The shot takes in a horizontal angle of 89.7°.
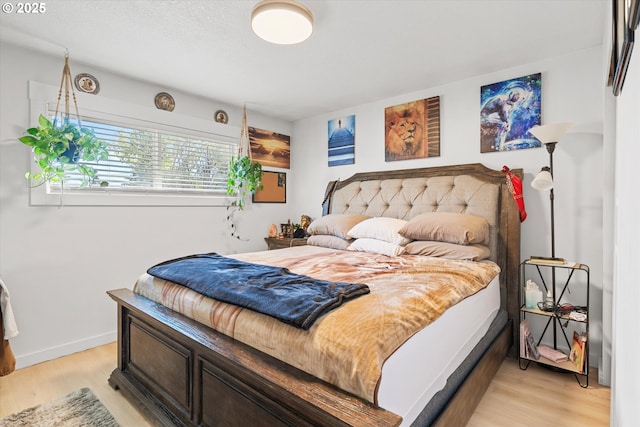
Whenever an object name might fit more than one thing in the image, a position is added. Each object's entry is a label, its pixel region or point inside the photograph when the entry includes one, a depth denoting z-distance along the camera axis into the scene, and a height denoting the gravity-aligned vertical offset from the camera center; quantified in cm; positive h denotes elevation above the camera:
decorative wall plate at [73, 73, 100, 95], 266 +106
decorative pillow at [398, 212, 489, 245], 241 -16
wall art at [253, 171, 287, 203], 404 +25
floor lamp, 221 +43
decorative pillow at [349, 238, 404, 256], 259 -33
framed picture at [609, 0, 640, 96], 76 +47
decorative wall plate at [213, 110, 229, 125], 363 +105
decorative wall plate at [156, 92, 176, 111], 315 +106
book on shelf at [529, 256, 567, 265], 225 -37
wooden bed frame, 99 -70
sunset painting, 398 +78
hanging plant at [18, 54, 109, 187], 232 +47
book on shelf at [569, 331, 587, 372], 210 -95
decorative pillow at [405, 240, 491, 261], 235 -32
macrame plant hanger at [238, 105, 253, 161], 383 +82
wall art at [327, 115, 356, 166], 380 +82
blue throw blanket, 121 -36
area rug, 171 -114
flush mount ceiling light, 166 +101
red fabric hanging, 256 +13
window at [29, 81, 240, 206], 263 +53
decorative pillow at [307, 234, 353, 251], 300 -32
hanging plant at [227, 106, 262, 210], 360 +39
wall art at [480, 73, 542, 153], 263 +80
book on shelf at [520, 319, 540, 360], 229 -99
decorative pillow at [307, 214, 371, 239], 307 -16
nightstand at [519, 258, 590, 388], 212 -86
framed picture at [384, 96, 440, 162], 315 +80
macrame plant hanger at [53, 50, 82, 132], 254 +99
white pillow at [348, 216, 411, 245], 270 -19
